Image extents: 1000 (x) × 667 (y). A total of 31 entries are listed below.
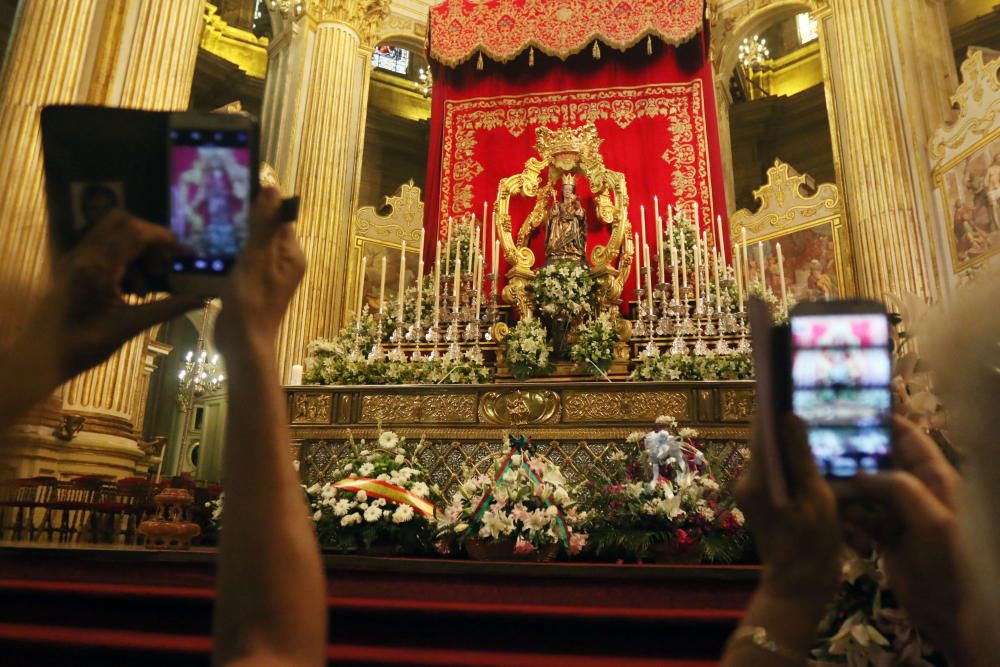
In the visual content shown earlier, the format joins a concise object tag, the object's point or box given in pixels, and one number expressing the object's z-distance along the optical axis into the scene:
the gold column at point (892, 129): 6.87
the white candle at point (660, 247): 5.40
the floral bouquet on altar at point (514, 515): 2.86
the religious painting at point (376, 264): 10.35
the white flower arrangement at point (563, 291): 5.00
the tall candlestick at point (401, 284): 5.19
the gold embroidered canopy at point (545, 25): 7.60
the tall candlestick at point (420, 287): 5.18
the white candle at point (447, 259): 6.08
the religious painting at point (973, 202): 5.90
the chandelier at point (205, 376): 11.98
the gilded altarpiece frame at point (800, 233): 8.82
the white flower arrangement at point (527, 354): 4.46
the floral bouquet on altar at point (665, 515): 2.92
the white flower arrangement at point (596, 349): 4.67
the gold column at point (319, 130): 8.25
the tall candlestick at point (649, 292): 5.23
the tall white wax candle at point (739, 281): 5.42
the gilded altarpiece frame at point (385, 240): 10.31
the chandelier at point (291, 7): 9.20
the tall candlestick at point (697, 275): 5.40
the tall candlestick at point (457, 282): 5.23
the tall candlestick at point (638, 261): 5.82
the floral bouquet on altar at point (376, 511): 3.05
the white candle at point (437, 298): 5.31
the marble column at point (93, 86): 5.16
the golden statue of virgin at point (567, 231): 5.85
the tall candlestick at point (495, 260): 5.59
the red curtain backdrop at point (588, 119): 7.45
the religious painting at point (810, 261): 8.90
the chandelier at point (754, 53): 14.56
